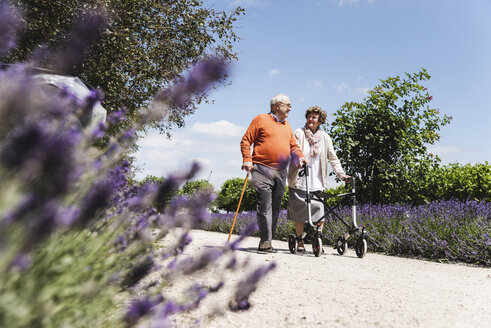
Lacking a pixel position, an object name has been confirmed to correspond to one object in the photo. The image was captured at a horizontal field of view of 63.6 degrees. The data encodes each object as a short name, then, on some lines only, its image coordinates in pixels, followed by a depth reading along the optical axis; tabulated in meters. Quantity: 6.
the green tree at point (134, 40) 6.94
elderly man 4.93
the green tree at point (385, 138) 7.53
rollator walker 4.84
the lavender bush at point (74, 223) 0.76
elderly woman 5.49
